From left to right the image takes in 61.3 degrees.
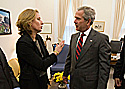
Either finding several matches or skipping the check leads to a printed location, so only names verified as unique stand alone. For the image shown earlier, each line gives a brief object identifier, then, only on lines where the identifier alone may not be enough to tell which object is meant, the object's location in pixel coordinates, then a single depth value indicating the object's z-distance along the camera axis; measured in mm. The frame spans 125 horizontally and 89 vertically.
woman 1224
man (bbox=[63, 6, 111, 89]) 1295
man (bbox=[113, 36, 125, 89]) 1568
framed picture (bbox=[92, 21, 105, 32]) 4930
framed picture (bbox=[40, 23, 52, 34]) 5004
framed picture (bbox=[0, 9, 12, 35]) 2598
